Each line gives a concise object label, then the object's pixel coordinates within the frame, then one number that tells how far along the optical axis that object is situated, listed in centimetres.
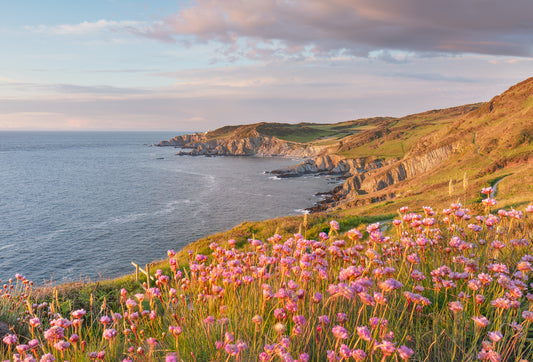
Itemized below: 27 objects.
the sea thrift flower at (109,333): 297
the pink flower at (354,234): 389
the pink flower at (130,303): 325
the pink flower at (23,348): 265
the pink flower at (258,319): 268
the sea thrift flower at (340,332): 230
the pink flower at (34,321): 340
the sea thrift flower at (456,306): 289
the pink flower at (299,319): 273
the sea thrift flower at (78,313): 326
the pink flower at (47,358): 257
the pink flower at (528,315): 268
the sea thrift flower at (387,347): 205
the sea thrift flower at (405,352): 210
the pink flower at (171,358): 233
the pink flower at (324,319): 291
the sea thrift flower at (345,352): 219
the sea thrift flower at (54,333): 289
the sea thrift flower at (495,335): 231
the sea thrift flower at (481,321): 251
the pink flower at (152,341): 260
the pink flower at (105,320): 330
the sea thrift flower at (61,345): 270
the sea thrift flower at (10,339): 293
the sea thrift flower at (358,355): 219
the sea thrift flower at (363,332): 227
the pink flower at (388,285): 267
